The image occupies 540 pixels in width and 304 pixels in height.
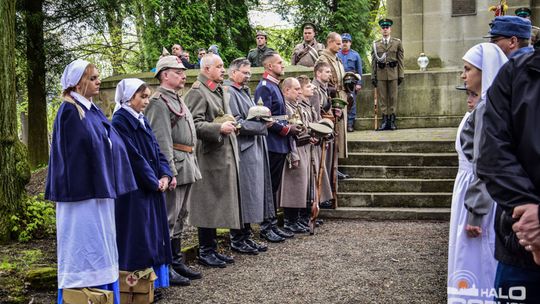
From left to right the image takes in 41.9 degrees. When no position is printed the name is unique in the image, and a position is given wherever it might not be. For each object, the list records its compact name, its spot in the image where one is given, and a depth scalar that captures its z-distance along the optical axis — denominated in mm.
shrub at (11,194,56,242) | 8578
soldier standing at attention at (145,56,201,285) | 6555
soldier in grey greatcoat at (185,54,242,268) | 7477
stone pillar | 16266
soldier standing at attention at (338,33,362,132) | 14562
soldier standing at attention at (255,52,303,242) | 8852
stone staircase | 10898
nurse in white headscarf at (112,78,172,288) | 5785
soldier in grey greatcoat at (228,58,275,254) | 8047
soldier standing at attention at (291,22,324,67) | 13000
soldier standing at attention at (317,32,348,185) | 11062
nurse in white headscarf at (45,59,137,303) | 5008
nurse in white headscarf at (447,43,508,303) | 4312
